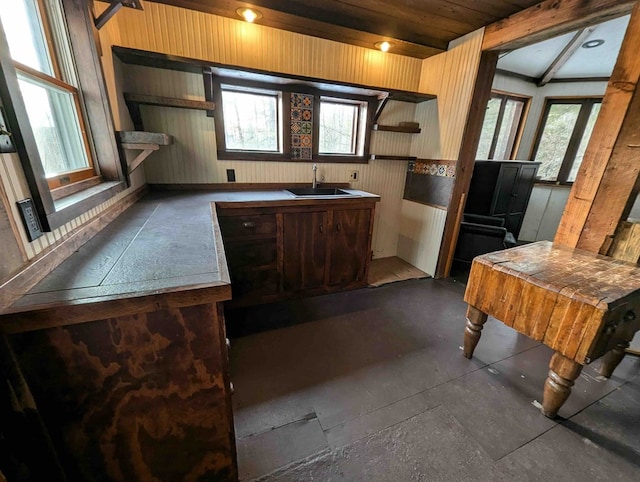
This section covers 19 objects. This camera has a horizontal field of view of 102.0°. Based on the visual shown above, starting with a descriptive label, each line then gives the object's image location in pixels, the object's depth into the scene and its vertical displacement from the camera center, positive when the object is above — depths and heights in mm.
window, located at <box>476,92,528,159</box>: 3744 +476
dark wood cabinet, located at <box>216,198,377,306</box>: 2115 -815
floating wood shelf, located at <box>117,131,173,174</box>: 1570 +21
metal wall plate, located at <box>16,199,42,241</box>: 784 -230
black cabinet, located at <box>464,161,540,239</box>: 3371 -356
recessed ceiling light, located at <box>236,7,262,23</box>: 2014 +1021
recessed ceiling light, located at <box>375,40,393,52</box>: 2516 +1020
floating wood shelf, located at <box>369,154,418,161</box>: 3006 -31
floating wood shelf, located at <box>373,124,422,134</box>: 2906 +288
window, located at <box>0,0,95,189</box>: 999 +219
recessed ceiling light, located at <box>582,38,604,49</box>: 3065 +1373
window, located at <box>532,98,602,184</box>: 3832 +374
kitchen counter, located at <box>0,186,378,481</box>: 688 -600
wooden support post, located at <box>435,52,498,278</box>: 2391 +29
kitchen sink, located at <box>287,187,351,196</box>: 2809 -410
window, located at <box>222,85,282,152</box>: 2434 +276
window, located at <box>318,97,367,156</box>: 2832 +281
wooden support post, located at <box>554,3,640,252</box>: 1481 -3
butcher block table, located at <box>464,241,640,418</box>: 1176 -667
